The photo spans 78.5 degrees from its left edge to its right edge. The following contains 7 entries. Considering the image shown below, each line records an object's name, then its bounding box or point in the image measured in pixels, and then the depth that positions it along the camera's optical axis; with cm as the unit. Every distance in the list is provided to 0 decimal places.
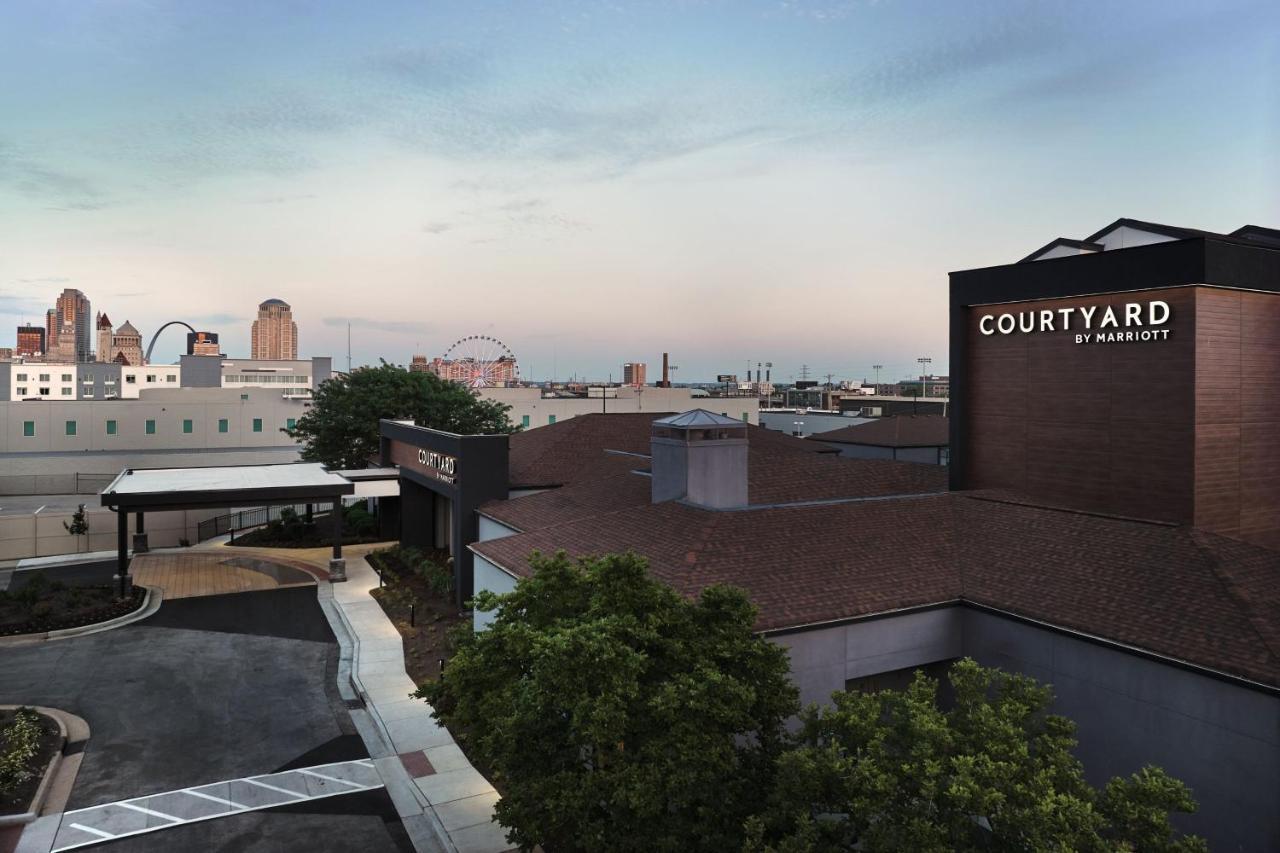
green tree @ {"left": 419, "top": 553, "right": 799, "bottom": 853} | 1173
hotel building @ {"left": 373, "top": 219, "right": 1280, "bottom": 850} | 1550
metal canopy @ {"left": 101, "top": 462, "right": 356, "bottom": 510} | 3581
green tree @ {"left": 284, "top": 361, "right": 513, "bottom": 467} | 5328
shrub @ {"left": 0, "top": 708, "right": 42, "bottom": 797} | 1783
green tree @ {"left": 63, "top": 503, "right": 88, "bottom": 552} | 4556
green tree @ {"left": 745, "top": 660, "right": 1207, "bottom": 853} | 972
